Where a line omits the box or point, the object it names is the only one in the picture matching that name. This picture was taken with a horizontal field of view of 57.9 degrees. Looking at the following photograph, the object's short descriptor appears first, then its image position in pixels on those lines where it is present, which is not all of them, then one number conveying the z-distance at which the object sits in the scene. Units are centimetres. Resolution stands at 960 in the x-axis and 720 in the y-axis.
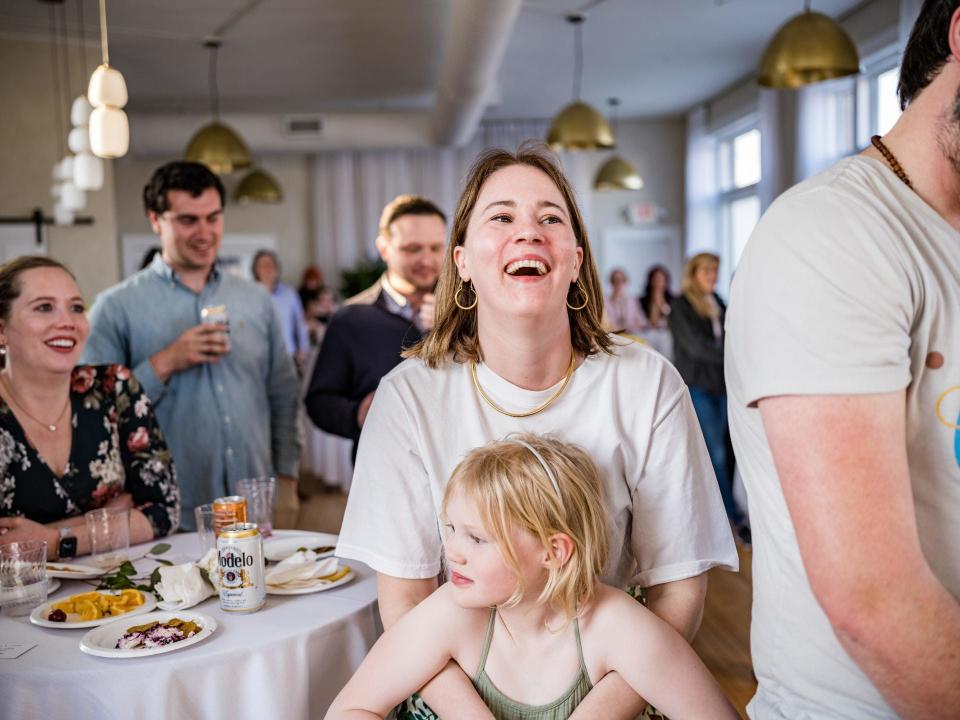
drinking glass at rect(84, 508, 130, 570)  213
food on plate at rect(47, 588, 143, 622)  175
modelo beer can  170
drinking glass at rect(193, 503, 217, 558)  202
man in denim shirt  305
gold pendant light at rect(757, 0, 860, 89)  388
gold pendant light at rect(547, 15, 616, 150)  562
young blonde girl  135
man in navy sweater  304
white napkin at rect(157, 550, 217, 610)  179
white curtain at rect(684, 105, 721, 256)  1029
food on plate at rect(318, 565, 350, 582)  193
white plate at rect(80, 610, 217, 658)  154
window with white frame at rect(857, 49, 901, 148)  659
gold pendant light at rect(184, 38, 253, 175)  600
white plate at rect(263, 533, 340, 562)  212
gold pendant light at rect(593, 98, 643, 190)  855
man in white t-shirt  86
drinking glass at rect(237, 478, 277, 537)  216
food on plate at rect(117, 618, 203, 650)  159
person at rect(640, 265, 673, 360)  816
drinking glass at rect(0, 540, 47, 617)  179
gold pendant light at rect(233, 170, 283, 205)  885
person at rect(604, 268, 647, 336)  860
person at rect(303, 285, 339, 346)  829
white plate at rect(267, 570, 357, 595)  185
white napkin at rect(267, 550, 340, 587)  191
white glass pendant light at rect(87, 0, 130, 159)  345
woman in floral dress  222
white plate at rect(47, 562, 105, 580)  197
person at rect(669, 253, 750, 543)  495
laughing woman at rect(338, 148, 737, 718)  154
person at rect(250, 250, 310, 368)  799
